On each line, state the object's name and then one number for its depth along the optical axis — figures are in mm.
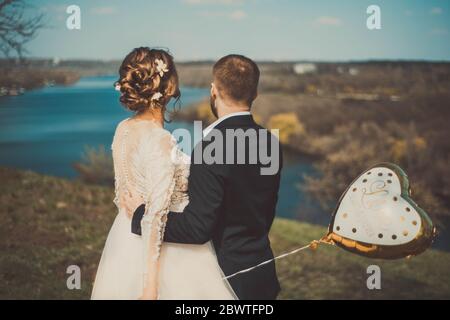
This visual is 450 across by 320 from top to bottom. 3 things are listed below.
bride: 2170
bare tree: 4691
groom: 2039
